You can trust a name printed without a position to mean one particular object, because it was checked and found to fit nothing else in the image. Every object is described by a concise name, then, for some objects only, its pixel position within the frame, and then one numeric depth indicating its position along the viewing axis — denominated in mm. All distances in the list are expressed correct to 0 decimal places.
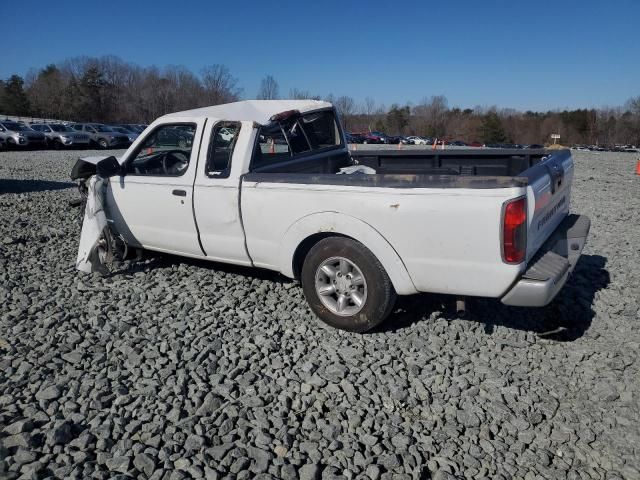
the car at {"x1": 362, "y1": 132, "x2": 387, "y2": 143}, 55719
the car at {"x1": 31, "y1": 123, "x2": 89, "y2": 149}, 31609
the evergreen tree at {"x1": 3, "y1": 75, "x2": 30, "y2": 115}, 72375
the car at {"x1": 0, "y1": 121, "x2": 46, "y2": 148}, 29000
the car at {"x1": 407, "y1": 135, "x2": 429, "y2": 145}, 62200
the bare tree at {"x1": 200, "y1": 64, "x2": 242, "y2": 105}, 72775
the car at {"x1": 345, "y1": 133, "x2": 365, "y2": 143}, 50328
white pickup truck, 3488
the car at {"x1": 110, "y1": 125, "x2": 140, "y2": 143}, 34575
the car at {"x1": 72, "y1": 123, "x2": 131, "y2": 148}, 33219
